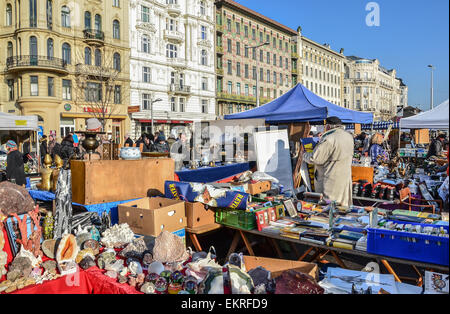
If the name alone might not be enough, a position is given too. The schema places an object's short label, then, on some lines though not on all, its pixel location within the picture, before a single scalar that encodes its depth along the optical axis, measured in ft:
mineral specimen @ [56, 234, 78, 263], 9.52
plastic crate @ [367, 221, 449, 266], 8.24
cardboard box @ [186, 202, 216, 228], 13.46
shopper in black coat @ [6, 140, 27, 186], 21.27
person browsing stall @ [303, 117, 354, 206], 15.43
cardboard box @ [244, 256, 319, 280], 8.88
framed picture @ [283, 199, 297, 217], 13.44
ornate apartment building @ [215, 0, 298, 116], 119.55
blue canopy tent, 23.67
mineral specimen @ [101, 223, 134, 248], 11.13
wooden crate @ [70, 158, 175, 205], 13.48
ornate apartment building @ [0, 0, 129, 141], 76.79
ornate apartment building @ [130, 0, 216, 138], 94.02
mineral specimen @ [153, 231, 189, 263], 9.79
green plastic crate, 12.46
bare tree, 82.79
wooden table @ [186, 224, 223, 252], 13.11
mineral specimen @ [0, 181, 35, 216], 10.82
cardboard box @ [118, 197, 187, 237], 12.20
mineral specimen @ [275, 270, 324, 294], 7.47
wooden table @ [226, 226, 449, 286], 8.51
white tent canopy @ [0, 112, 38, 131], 33.12
